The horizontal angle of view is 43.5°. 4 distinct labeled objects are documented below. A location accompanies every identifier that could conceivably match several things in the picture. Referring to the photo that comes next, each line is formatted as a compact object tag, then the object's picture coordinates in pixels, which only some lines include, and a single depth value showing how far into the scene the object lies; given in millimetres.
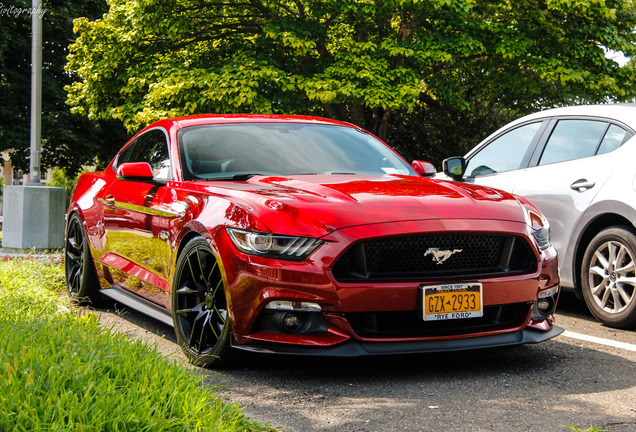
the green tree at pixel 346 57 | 16344
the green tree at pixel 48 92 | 27016
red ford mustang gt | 4086
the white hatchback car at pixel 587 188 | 5875
